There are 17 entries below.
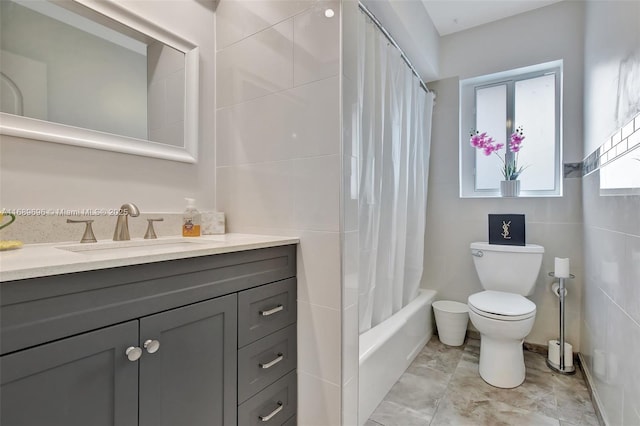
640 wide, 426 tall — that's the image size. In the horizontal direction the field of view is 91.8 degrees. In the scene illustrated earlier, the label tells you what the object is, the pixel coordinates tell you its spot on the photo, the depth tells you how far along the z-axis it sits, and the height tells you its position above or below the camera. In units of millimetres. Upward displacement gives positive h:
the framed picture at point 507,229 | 2123 -121
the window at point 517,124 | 2266 +679
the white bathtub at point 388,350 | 1470 -776
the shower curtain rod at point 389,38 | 1600 +1027
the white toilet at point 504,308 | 1701 -543
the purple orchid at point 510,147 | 2275 +491
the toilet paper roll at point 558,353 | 1928 -893
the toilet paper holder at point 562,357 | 1901 -902
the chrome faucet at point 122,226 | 1180 -51
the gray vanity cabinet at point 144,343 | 641 -338
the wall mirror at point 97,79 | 1027 +521
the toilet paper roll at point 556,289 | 2039 -515
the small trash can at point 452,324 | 2228 -811
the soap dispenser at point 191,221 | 1400 -38
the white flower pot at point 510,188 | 2234 +173
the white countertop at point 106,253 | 645 -112
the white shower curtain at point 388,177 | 1664 +219
